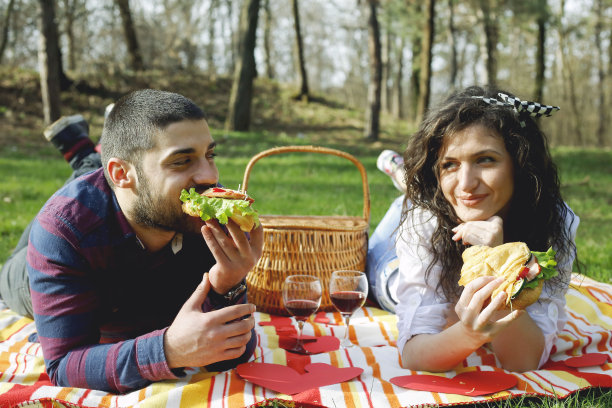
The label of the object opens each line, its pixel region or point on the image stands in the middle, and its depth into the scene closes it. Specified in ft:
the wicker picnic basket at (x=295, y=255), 12.58
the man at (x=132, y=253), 7.63
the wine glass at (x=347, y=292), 9.52
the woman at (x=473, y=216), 8.57
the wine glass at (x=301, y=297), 9.28
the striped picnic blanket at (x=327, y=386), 7.86
